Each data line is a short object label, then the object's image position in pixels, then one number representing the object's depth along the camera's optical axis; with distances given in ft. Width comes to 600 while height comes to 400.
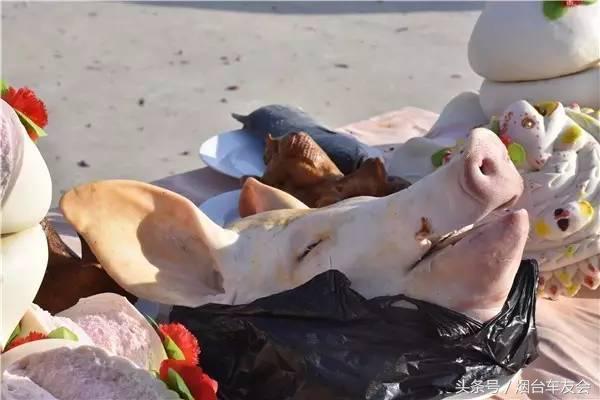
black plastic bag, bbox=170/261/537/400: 4.41
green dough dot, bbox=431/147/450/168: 6.05
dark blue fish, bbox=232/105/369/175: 6.61
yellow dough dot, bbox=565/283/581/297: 5.68
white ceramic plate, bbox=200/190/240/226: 6.09
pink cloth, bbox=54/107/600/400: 5.26
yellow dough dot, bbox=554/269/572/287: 5.66
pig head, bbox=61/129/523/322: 4.33
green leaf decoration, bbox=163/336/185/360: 4.25
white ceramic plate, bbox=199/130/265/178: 7.06
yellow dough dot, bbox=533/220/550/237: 5.49
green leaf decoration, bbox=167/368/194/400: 3.88
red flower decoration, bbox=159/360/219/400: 3.96
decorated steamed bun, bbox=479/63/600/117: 6.09
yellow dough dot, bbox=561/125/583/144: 5.54
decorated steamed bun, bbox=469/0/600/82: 6.04
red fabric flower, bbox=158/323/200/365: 4.28
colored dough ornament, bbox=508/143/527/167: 5.45
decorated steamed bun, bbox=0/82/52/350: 3.59
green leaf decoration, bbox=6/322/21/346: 3.84
